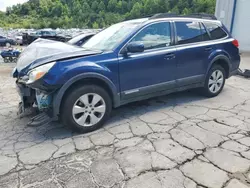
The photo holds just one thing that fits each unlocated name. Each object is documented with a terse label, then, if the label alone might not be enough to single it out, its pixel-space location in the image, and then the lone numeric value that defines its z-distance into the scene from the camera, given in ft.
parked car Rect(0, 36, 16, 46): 97.45
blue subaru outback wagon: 10.25
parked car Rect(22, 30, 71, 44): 96.39
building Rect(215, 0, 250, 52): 38.01
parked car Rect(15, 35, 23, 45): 100.07
